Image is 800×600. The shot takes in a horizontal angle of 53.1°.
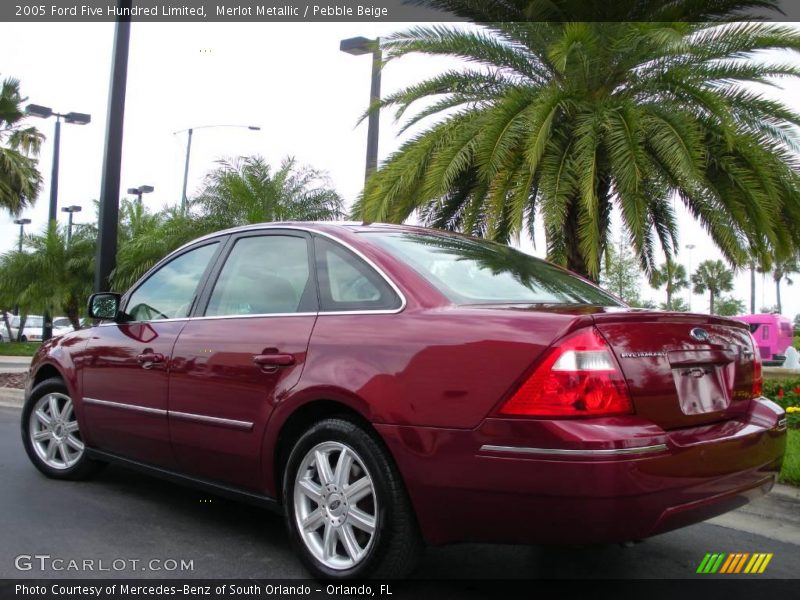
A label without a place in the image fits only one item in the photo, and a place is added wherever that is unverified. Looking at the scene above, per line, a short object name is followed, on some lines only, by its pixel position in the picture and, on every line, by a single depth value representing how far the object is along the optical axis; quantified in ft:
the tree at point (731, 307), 193.43
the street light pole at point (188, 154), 84.97
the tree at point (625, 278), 59.67
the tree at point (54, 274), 59.21
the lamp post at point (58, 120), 70.79
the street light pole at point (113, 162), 33.06
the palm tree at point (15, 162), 74.18
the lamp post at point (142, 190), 97.55
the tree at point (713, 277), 258.37
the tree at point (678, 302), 133.99
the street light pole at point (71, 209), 124.47
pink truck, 106.22
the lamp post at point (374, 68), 34.12
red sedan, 8.91
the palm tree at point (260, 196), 44.37
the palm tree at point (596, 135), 30.27
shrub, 24.66
